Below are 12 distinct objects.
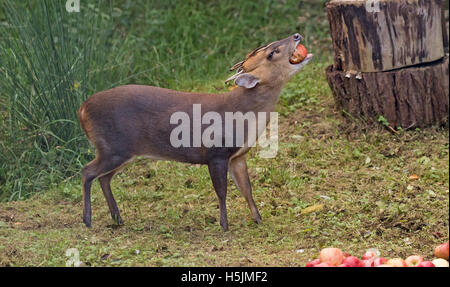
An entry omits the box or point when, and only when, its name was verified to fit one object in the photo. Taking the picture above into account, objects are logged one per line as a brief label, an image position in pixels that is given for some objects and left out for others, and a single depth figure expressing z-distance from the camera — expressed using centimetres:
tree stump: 1315
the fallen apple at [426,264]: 796
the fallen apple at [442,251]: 873
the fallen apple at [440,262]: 827
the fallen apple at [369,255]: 875
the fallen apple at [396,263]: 803
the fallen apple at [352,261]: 825
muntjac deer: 1036
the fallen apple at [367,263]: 828
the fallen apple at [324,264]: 820
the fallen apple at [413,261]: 818
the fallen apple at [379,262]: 820
